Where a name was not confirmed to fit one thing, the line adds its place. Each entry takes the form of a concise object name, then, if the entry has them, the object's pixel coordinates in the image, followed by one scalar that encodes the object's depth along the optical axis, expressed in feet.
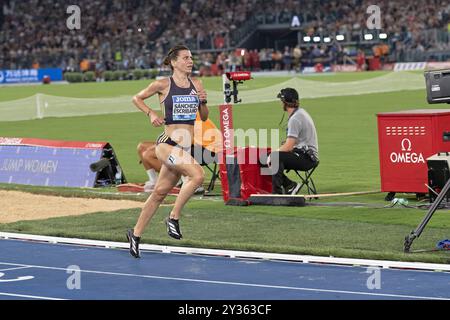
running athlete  40.06
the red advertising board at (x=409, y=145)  49.78
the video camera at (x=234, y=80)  50.26
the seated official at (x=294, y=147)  52.03
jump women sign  61.77
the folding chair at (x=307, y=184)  52.90
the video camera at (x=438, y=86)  37.24
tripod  36.73
